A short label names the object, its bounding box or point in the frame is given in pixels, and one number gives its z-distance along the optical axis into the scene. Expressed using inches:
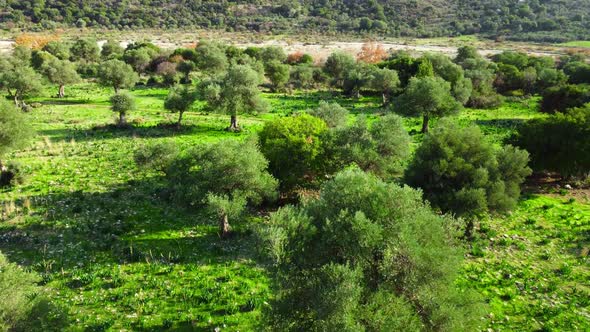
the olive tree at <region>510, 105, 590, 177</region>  1437.0
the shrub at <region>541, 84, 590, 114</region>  2389.3
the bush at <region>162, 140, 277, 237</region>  980.6
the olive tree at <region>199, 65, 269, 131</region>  2039.9
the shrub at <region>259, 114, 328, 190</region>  1238.9
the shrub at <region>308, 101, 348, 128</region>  1718.8
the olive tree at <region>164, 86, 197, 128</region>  2091.5
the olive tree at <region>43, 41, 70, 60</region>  4023.6
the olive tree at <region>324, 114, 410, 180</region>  1221.1
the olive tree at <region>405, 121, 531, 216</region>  1019.9
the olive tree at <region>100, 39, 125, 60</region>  4397.1
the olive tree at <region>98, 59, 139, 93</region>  2642.7
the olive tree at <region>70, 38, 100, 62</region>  4200.3
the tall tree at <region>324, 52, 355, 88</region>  3634.4
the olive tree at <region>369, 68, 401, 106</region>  2829.7
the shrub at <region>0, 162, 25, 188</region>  1322.6
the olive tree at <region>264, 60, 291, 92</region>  3361.2
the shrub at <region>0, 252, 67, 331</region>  553.6
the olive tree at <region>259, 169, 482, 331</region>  548.4
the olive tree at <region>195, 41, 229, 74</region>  3587.6
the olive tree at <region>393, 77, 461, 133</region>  2017.7
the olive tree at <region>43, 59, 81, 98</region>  2696.9
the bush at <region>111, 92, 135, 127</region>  2037.4
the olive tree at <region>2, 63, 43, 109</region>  2289.6
